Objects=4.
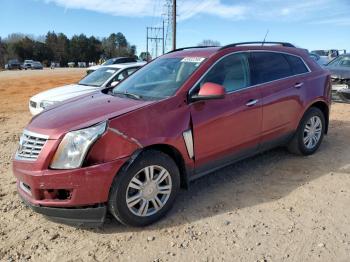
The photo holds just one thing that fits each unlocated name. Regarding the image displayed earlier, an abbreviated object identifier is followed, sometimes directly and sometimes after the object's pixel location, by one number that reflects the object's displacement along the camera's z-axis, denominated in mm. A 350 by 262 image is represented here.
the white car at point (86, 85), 8586
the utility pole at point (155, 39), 60250
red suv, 3547
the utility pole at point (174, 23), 32406
